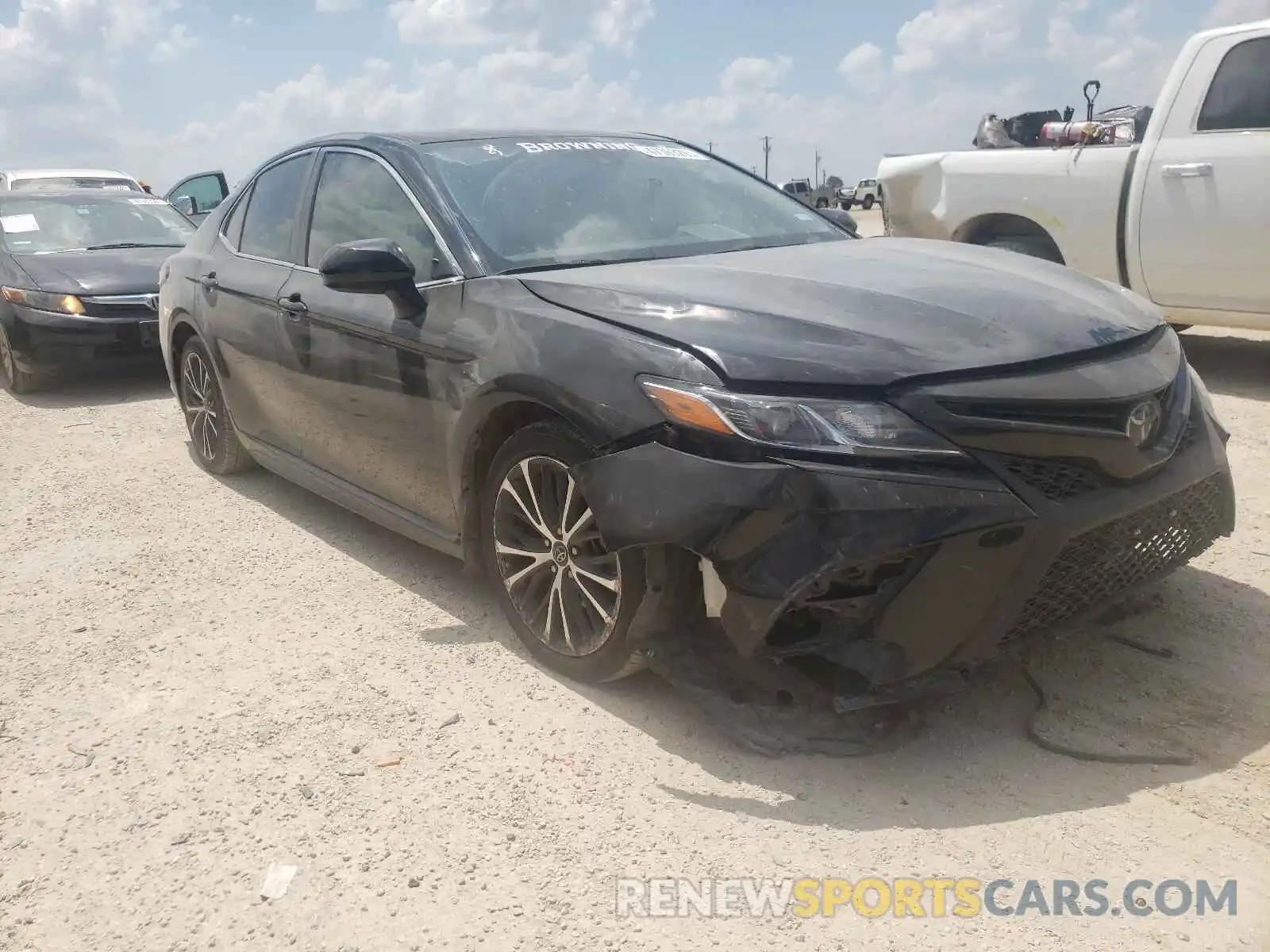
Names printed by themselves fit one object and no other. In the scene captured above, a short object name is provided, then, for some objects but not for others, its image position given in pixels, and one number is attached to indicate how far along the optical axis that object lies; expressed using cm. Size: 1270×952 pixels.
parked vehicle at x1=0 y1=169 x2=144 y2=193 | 1231
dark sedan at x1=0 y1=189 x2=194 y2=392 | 812
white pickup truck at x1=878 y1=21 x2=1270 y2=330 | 596
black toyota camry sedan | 245
